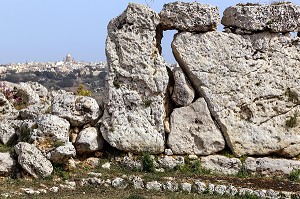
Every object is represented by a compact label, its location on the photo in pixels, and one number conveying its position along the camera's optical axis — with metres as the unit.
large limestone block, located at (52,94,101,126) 19.53
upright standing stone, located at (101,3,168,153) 19.41
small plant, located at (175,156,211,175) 18.84
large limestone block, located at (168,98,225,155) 19.61
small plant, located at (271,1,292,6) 20.52
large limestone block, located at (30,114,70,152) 18.23
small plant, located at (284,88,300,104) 20.27
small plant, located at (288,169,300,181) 18.62
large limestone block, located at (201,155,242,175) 19.15
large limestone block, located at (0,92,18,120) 22.70
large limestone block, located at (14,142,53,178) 17.33
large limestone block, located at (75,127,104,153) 19.28
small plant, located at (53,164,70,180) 17.78
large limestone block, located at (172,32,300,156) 19.83
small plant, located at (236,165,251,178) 18.84
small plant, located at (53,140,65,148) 18.12
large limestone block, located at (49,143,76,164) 17.89
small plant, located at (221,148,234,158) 19.69
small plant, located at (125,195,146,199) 15.69
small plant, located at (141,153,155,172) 18.76
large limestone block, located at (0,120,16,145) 19.84
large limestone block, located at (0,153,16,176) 17.49
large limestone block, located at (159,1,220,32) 19.84
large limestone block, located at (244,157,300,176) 19.03
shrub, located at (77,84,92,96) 29.91
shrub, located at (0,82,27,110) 25.84
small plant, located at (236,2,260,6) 20.49
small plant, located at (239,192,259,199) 16.61
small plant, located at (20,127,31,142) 18.87
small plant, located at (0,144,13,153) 18.66
